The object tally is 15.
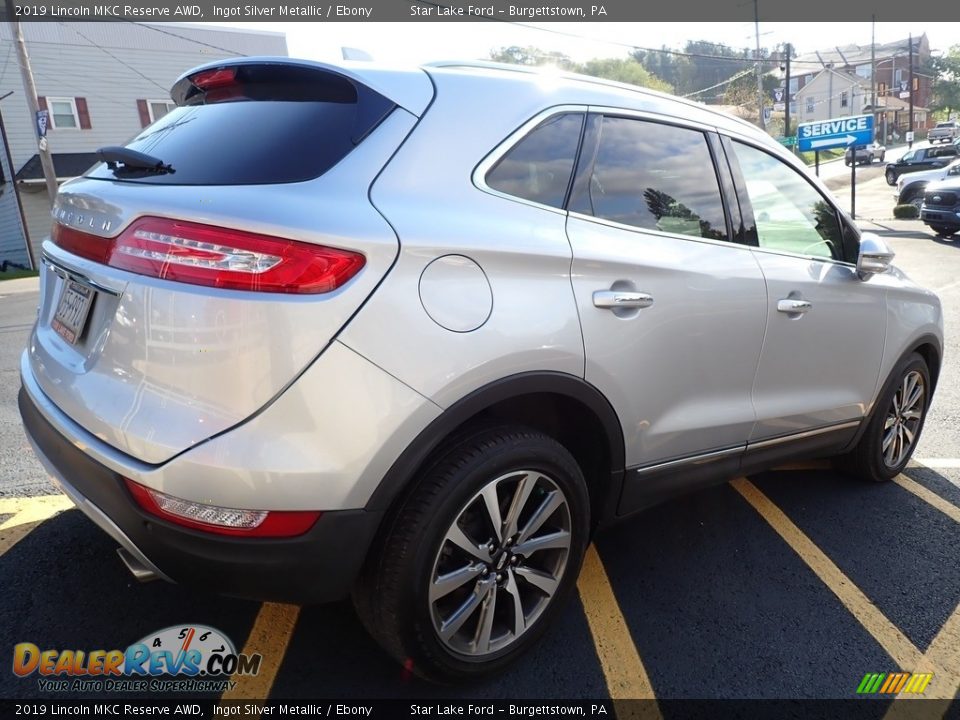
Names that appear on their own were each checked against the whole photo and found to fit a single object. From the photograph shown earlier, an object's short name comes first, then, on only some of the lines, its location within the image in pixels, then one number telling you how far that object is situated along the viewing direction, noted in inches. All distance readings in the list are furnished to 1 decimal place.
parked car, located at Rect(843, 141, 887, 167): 1796.3
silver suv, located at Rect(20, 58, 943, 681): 68.0
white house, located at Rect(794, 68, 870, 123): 2989.7
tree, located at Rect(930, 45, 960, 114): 2989.7
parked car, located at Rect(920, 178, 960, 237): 592.4
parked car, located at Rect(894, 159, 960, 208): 831.7
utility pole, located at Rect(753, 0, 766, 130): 1428.2
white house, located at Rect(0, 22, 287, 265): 804.0
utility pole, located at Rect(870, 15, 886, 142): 2108.5
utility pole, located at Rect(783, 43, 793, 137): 1655.6
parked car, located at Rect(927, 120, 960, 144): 2165.1
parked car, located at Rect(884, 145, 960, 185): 1213.7
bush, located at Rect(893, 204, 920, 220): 784.9
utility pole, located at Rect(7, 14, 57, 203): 612.7
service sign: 741.3
